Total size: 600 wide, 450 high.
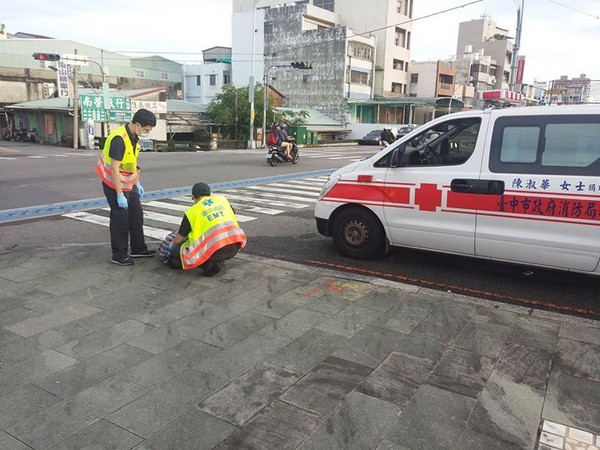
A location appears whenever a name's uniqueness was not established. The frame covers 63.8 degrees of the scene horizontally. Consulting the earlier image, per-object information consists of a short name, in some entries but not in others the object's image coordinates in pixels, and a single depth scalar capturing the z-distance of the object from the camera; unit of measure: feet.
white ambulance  15.75
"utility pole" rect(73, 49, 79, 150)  99.53
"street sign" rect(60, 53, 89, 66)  100.75
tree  125.80
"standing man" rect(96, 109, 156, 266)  18.78
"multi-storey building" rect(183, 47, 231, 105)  180.45
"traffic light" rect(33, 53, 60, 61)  85.06
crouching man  17.90
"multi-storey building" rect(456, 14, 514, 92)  207.72
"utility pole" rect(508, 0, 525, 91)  71.05
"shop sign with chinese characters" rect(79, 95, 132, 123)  97.14
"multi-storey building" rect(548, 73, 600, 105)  127.95
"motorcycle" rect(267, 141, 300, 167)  65.36
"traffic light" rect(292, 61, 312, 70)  96.40
